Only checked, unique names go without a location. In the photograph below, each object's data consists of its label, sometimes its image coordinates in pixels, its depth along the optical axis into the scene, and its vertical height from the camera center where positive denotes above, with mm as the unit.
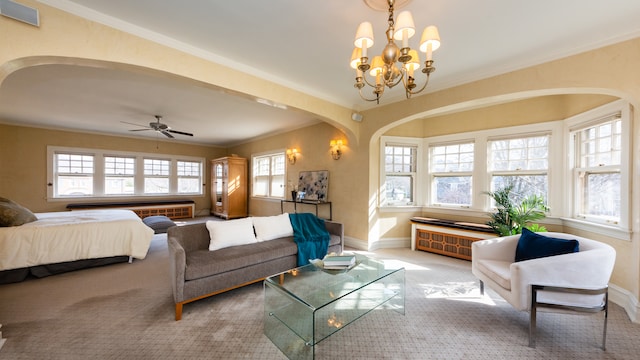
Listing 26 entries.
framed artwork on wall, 5281 -141
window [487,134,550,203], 3709 +261
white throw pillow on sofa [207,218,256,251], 2887 -676
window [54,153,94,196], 6348 +71
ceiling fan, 4819 +1008
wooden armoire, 7496 -279
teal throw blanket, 3221 -811
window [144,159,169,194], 7609 +45
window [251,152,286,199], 6723 +98
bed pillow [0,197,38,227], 3076 -498
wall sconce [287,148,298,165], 6082 +590
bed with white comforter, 2969 -841
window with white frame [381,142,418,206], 4770 +128
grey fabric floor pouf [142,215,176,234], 5168 -989
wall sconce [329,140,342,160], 4962 +618
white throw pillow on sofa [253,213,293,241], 3287 -673
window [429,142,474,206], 4402 +133
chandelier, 1587 +939
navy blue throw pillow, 2188 -613
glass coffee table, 1902 -1118
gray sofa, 2273 -893
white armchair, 1950 -818
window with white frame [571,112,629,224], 2762 +151
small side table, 5144 -587
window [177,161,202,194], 8195 +57
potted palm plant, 3287 -460
